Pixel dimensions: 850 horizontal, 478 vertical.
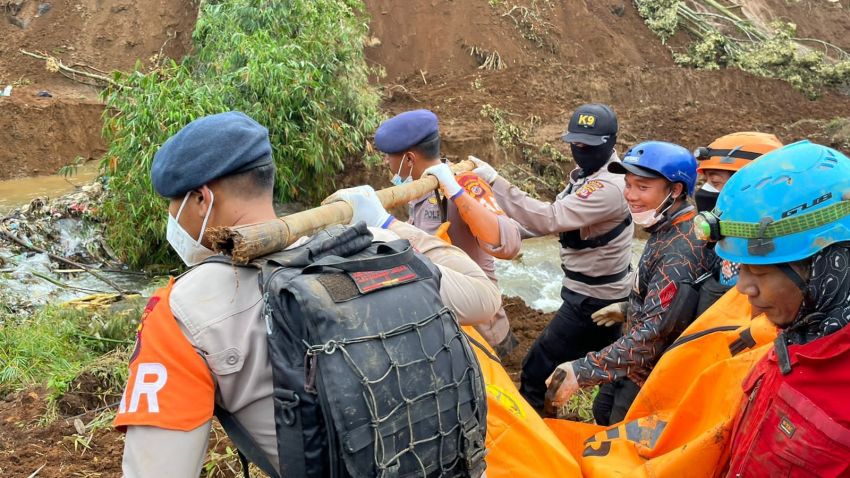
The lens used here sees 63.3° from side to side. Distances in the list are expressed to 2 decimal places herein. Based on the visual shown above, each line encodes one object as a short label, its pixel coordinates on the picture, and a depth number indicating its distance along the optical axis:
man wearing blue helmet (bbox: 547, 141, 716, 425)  2.55
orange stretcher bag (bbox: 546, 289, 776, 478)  1.95
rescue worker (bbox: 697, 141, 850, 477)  1.47
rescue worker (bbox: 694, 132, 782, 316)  2.90
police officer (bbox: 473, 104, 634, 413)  3.51
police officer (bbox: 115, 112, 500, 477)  1.36
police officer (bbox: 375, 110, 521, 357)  2.95
